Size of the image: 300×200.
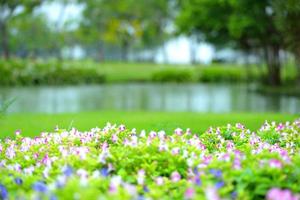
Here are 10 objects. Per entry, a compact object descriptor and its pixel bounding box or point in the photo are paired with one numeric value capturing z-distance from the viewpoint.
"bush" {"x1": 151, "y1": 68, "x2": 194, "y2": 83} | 41.59
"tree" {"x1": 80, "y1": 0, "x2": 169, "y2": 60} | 61.53
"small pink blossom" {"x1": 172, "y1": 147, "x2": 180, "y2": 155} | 3.92
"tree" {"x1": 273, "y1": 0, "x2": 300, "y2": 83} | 19.83
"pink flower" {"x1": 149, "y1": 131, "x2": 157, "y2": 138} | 4.36
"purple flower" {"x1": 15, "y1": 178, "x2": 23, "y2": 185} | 3.61
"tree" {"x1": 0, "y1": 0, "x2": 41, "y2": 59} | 40.25
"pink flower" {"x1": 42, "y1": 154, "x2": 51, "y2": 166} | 3.84
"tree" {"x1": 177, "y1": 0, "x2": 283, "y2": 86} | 26.12
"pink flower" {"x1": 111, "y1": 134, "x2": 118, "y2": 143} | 4.69
